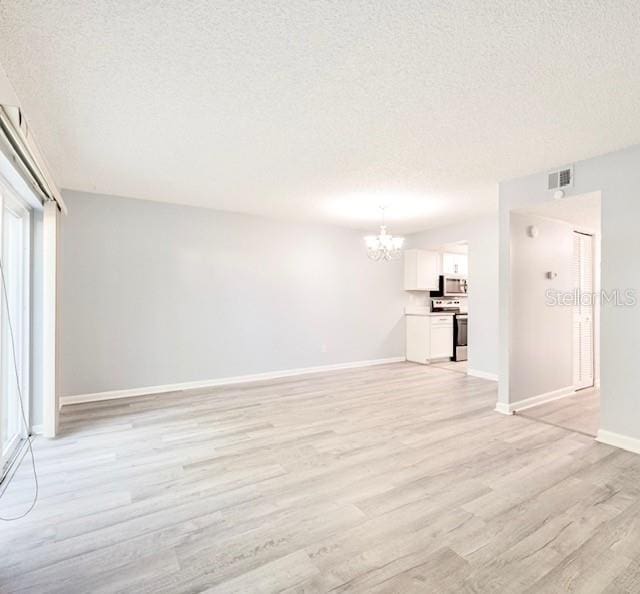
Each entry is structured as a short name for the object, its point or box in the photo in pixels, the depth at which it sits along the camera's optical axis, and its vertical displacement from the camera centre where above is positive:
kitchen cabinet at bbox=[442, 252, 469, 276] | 6.80 +0.62
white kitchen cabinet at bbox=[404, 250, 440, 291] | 6.45 +0.47
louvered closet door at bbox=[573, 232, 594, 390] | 4.40 -0.23
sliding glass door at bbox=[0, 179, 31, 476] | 2.67 -0.22
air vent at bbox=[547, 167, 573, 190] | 3.13 +1.07
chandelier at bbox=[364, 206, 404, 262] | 4.52 +0.69
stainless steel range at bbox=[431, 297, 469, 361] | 6.61 -0.64
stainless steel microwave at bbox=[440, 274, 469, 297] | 6.82 +0.18
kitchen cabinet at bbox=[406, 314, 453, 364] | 6.29 -0.80
